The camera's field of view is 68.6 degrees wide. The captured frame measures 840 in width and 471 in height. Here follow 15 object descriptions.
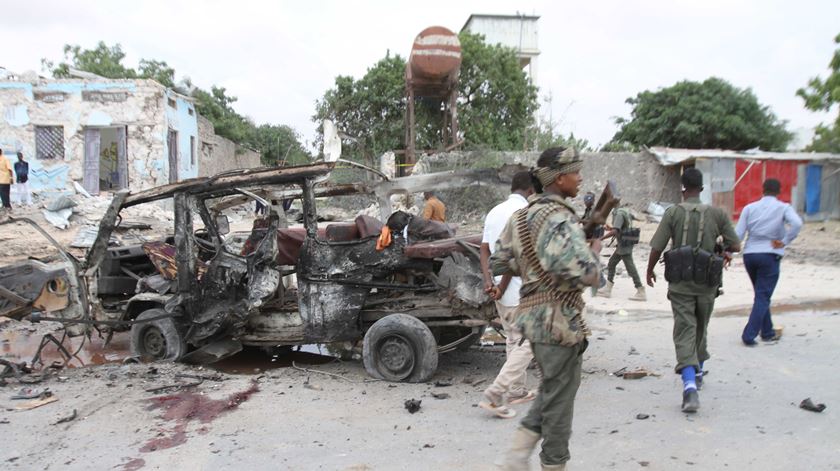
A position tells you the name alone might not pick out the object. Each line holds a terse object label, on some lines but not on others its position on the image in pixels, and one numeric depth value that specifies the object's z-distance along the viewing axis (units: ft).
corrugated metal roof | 62.03
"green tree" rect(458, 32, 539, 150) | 84.38
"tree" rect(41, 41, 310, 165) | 96.27
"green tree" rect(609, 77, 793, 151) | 90.33
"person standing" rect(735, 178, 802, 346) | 18.85
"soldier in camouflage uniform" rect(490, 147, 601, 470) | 8.68
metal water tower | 63.41
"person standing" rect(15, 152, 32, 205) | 54.85
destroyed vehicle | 17.22
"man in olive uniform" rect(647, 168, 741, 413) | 14.17
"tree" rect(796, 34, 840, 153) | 52.54
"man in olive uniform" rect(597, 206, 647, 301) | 27.96
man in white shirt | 13.89
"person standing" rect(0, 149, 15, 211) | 49.39
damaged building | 62.95
